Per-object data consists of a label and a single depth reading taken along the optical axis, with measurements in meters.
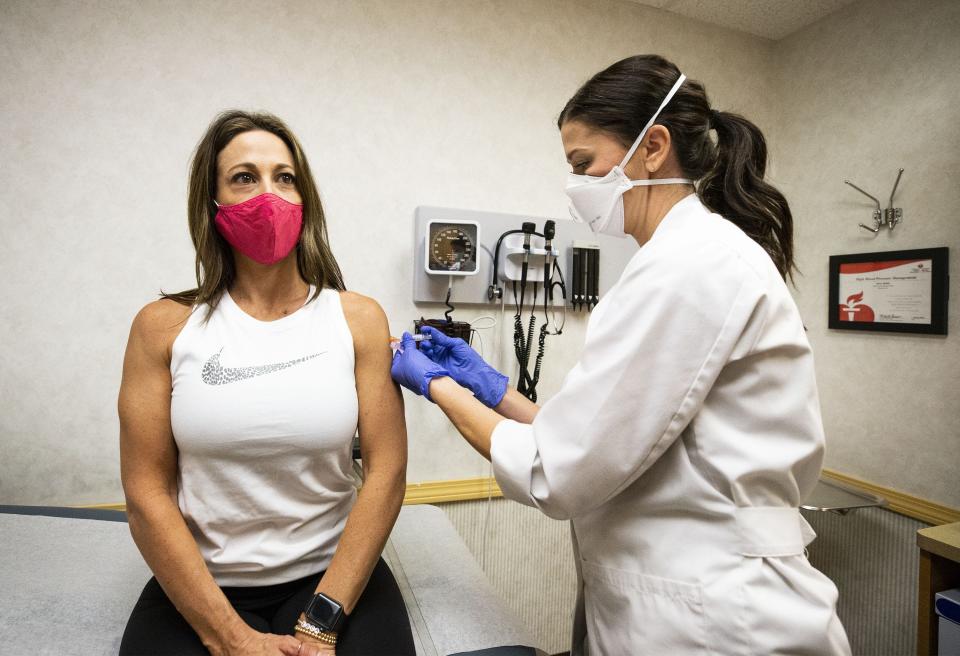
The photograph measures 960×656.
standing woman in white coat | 0.80
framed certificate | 1.93
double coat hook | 2.04
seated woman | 1.02
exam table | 1.10
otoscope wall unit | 1.92
